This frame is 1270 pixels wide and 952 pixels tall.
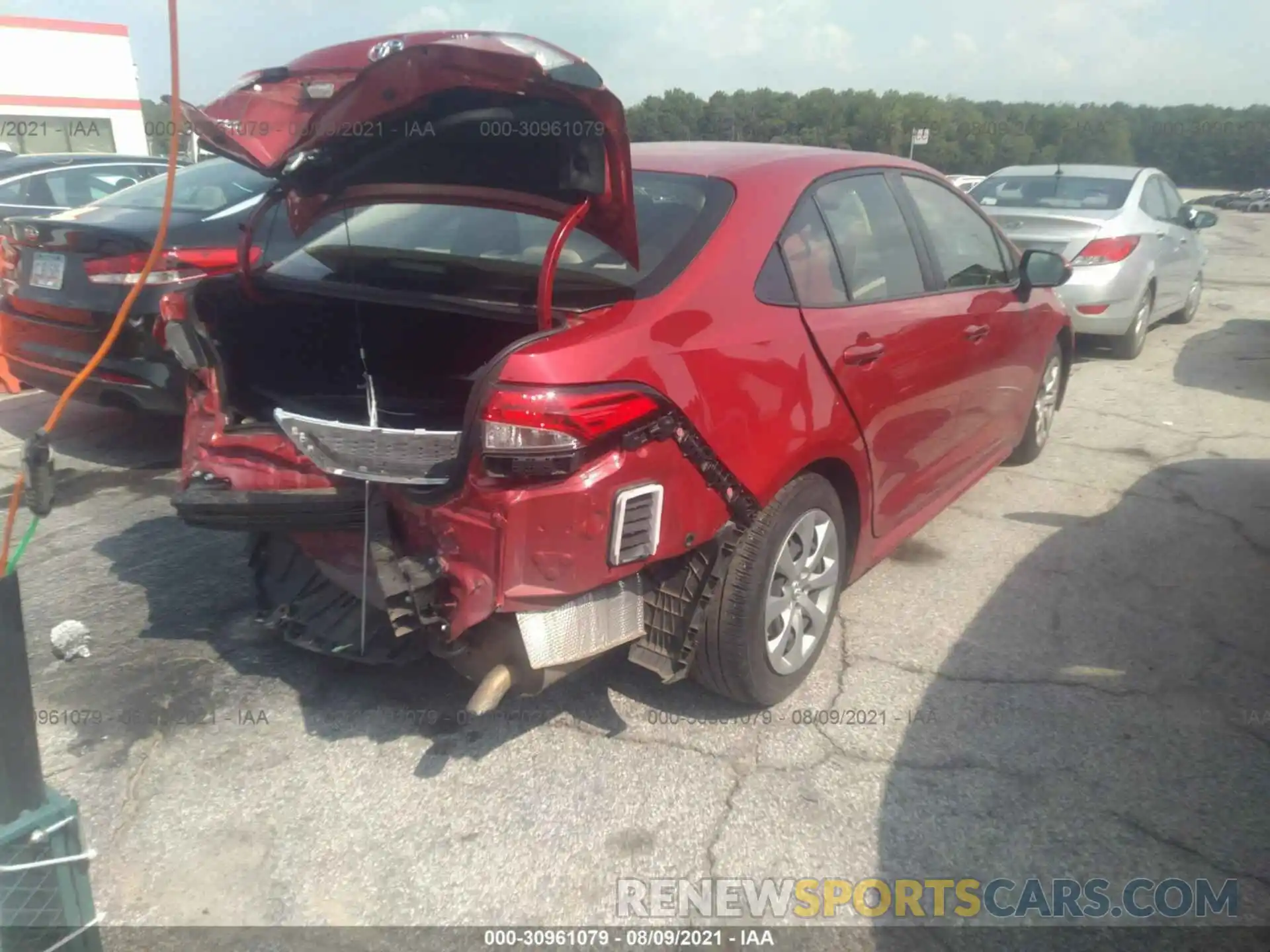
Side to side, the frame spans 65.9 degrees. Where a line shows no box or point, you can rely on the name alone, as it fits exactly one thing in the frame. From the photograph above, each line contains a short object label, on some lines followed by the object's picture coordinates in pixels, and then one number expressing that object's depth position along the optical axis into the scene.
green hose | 1.79
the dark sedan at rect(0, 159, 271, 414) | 4.81
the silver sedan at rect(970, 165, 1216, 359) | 7.70
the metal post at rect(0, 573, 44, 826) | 1.82
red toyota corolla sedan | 2.37
